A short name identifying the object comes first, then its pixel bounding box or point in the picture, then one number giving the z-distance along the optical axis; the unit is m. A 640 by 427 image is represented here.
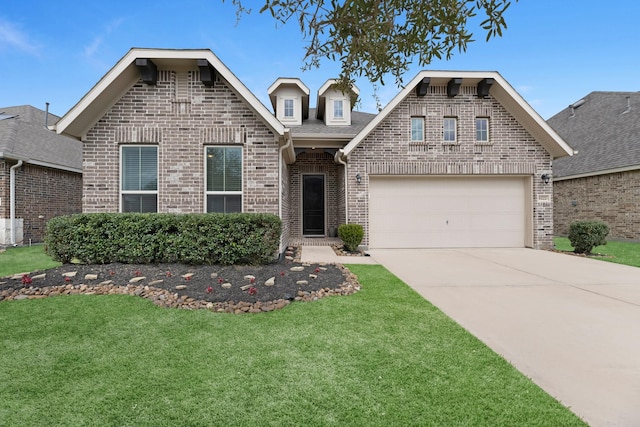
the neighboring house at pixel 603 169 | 13.38
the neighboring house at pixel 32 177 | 11.19
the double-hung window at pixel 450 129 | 10.95
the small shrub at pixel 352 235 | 9.89
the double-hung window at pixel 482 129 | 10.98
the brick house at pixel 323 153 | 7.85
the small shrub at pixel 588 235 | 9.55
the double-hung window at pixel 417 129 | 10.90
